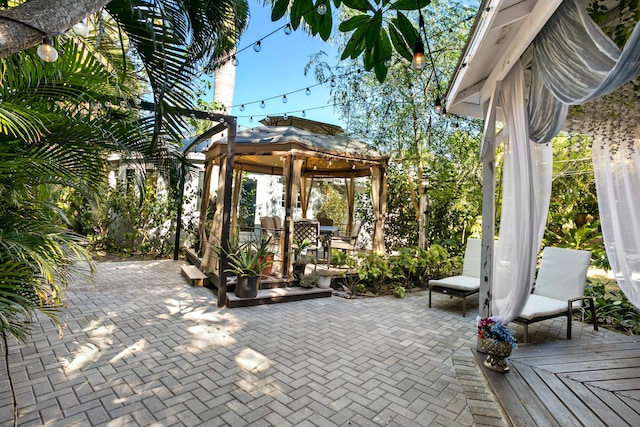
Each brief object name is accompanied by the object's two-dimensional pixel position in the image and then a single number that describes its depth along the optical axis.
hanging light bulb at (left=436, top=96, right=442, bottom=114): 3.55
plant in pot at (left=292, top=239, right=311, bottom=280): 6.13
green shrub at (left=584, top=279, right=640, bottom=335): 4.36
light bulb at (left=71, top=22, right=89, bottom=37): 1.95
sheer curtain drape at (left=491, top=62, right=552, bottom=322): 2.69
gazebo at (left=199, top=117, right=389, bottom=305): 5.77
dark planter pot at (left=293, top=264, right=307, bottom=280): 6.14
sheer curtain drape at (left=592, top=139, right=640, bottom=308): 2.60
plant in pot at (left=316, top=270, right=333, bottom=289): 6.05
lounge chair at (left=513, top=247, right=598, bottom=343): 3.78
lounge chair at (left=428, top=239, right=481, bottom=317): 4.90
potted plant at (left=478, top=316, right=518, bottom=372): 2.95
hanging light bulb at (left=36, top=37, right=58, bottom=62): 1.56
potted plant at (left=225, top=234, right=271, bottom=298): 5.12
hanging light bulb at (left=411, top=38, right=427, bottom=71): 2.30
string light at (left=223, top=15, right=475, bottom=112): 6.24
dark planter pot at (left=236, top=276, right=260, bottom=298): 5.11
